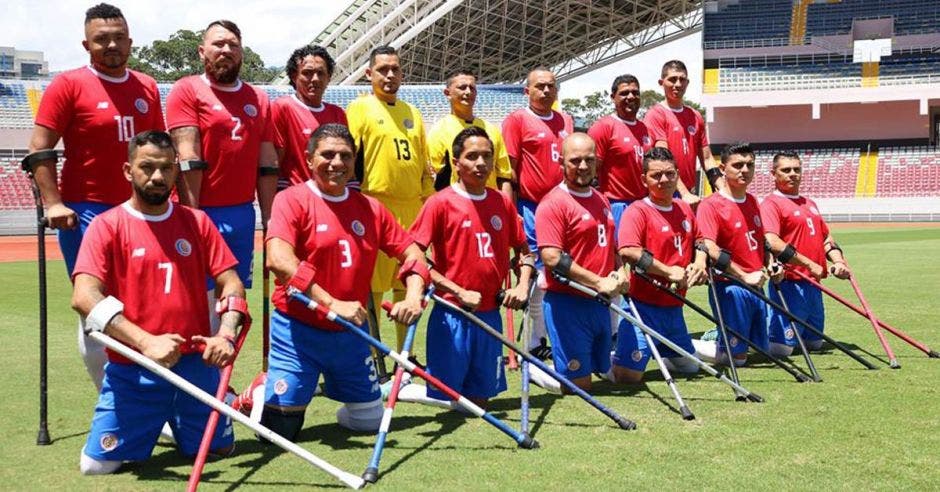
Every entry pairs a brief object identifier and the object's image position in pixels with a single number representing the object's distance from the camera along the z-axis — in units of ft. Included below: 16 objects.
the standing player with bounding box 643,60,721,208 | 26.84
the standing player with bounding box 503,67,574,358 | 25.25
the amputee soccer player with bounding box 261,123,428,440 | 16.42
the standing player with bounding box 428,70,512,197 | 24.50
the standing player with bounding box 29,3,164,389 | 16.57
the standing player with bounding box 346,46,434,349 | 22.17
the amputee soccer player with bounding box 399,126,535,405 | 18.86
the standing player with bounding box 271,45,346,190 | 20.99
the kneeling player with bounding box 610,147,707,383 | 21.95
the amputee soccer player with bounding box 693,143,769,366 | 24.64
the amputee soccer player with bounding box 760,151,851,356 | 26.03
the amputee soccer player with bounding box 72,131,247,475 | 14.11
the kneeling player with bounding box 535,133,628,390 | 20.53
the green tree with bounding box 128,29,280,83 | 237.92
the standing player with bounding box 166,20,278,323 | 18.57
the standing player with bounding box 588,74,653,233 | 25.84
